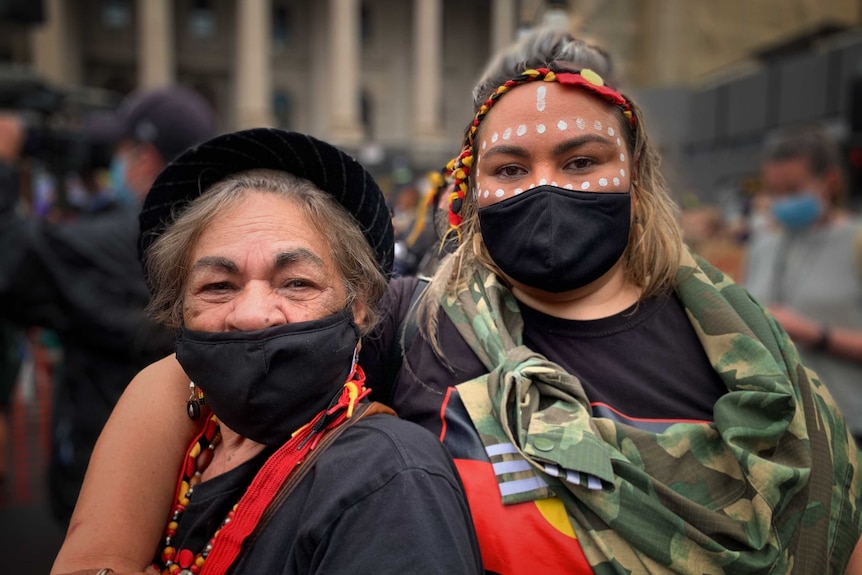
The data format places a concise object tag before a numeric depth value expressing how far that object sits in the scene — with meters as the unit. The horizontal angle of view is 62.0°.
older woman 1.13
